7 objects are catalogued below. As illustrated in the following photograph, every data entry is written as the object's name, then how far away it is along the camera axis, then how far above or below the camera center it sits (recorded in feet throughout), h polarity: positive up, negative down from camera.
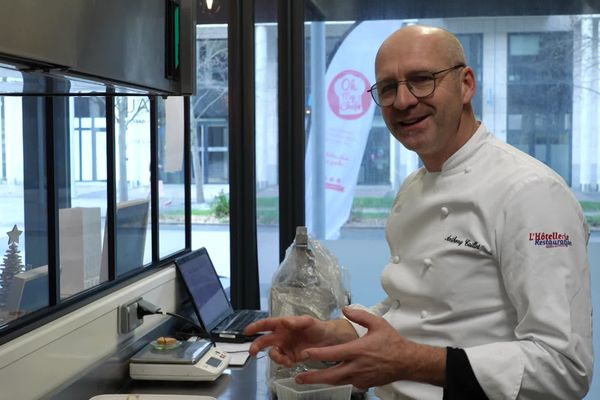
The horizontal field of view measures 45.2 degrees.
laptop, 7.89 -1.63
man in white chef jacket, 3.83 -0.66
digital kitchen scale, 6.35 -1.80
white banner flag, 10.32 +0.65
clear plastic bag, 6.52 -1.17
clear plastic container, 5.33 -1.71
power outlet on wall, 6.62 -1.43
